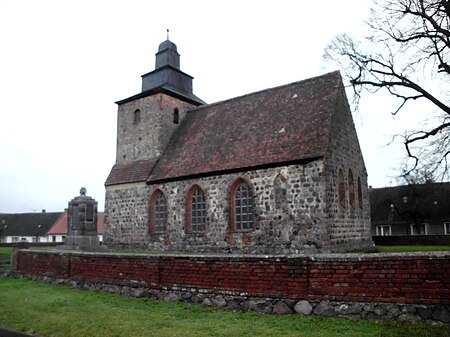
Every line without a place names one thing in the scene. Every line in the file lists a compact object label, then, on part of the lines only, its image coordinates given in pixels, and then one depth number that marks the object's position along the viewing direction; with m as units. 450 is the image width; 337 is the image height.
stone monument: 17.75
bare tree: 14.38
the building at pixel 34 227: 57.62
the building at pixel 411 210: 37.47
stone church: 15.38
